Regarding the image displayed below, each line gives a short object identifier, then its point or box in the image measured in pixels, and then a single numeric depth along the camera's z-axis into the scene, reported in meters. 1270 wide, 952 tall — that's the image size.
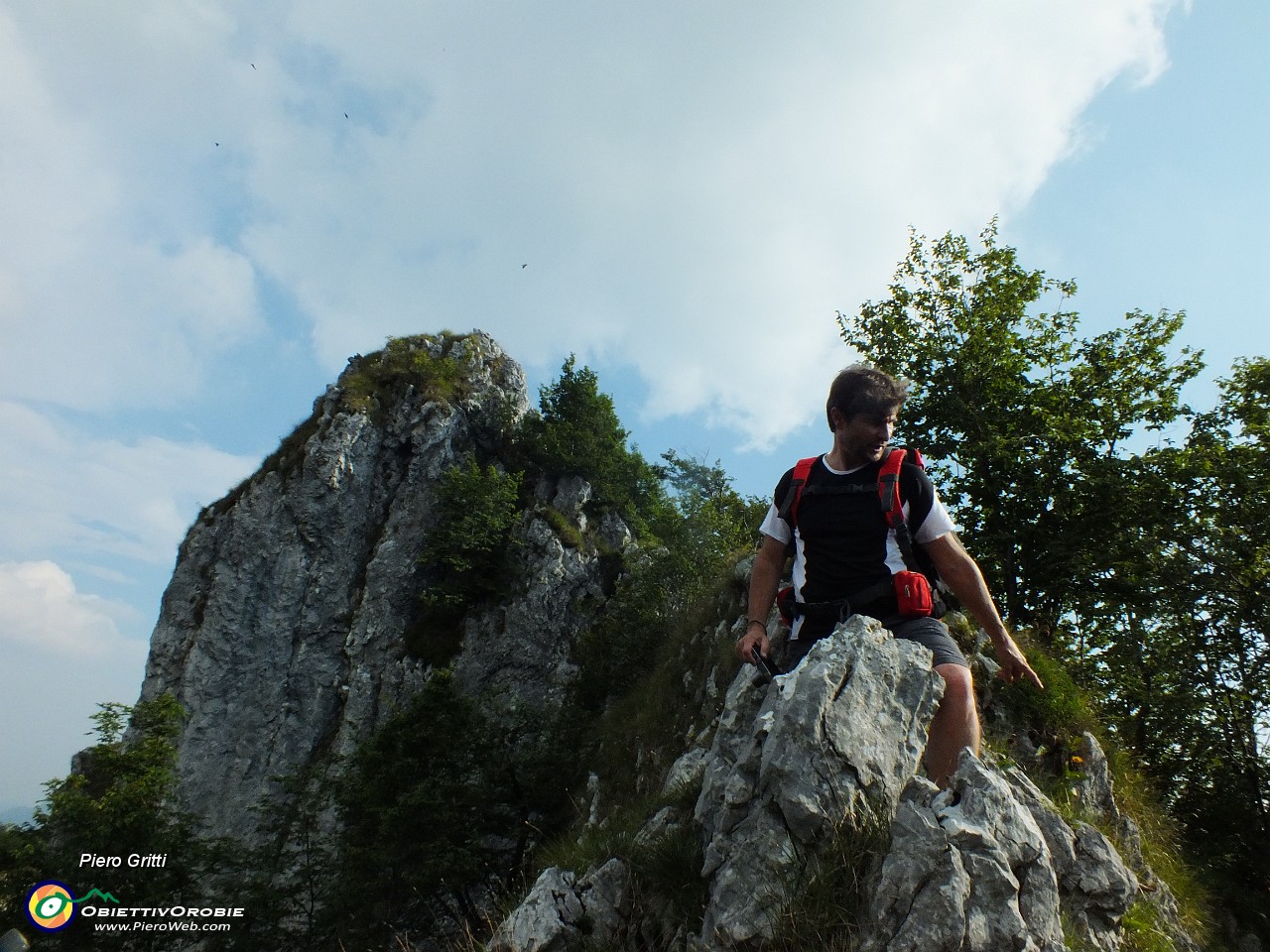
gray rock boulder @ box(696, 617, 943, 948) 3.64
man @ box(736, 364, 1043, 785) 4.24
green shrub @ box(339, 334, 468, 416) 40.28
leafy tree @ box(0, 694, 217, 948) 21.81
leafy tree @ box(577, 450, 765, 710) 24.75
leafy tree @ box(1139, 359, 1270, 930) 10.03
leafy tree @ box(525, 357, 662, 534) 40.12
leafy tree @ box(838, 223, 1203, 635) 14.76
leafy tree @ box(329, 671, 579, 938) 20.27
